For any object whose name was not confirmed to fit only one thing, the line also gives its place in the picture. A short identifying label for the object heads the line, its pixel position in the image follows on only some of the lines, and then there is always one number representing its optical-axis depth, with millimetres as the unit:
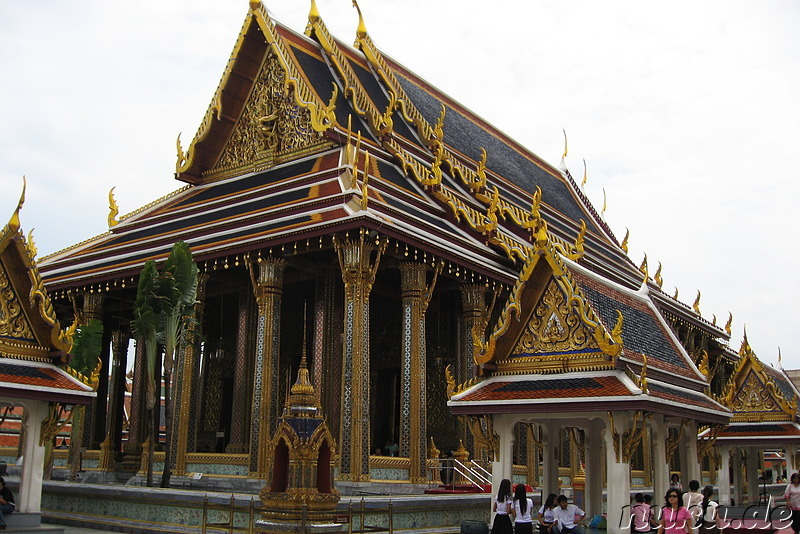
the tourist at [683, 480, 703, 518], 9134
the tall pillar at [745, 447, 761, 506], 21297
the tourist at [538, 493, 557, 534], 9227
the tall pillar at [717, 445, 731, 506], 19438
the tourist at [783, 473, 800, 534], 10586
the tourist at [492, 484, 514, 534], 9109
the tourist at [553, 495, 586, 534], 9164
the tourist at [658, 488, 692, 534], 7922
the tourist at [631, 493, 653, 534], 9391
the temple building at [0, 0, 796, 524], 10031
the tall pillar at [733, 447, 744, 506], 20688
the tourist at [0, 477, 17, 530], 10529
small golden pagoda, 10406
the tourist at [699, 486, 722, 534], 9472
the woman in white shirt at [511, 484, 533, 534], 9086
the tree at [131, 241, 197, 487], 15922
